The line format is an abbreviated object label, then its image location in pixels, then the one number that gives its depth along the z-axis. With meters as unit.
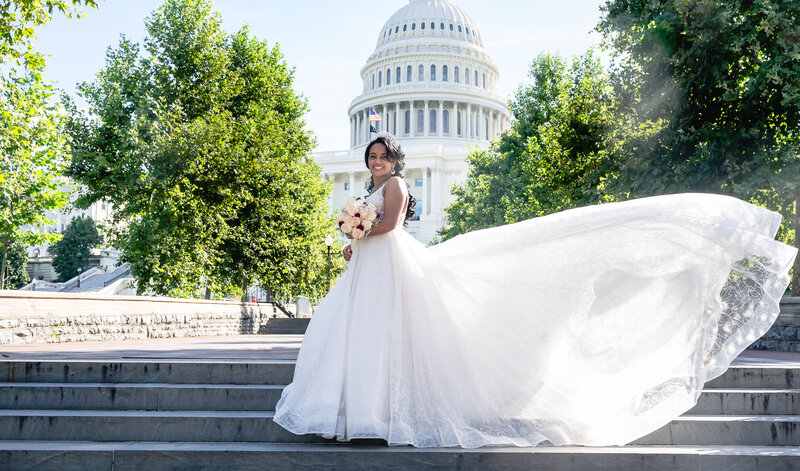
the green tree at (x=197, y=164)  22.48
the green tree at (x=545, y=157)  19.33
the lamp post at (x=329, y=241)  28.01
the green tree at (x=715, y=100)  12.97
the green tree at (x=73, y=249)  62.78
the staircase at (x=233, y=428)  4.32
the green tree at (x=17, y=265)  57.88
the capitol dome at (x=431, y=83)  103.44
